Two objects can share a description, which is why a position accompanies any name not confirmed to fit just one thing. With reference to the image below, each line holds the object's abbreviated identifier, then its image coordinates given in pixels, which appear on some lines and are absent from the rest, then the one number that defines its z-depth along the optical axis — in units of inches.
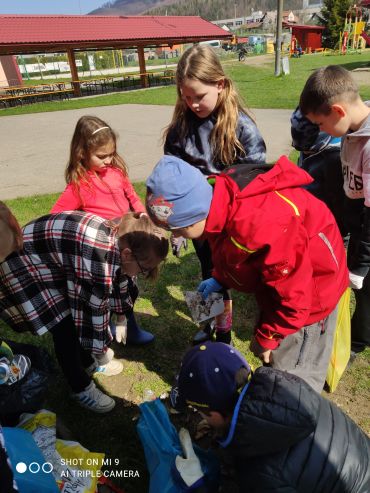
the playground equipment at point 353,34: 1278.3
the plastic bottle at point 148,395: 90.0
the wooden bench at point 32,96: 709.3
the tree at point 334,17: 1578.5
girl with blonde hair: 79.7
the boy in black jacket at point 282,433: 47.4
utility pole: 655.7
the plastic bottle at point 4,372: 64.0
